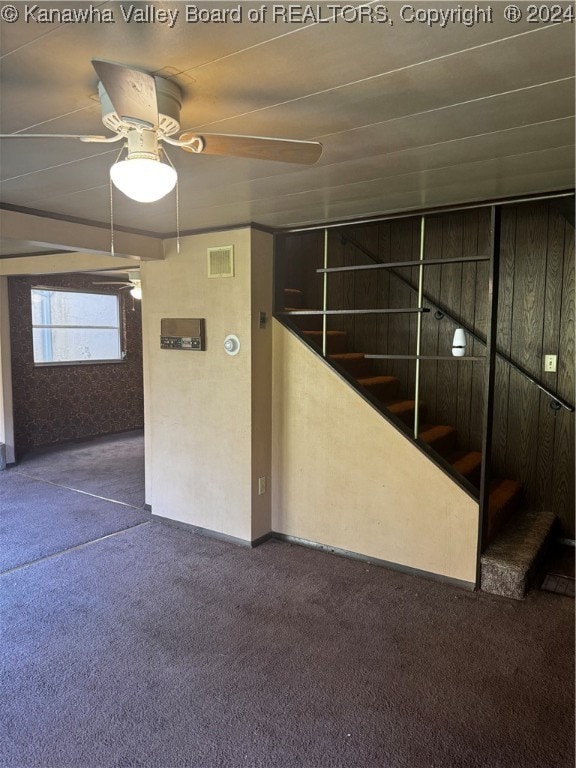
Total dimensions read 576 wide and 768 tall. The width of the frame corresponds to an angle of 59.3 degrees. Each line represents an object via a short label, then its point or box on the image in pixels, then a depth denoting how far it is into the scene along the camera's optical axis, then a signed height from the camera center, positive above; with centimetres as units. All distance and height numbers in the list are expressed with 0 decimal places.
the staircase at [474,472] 296 -87
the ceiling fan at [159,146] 150 +60
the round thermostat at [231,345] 360 -1
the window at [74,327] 662 +25
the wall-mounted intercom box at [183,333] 375 +9
